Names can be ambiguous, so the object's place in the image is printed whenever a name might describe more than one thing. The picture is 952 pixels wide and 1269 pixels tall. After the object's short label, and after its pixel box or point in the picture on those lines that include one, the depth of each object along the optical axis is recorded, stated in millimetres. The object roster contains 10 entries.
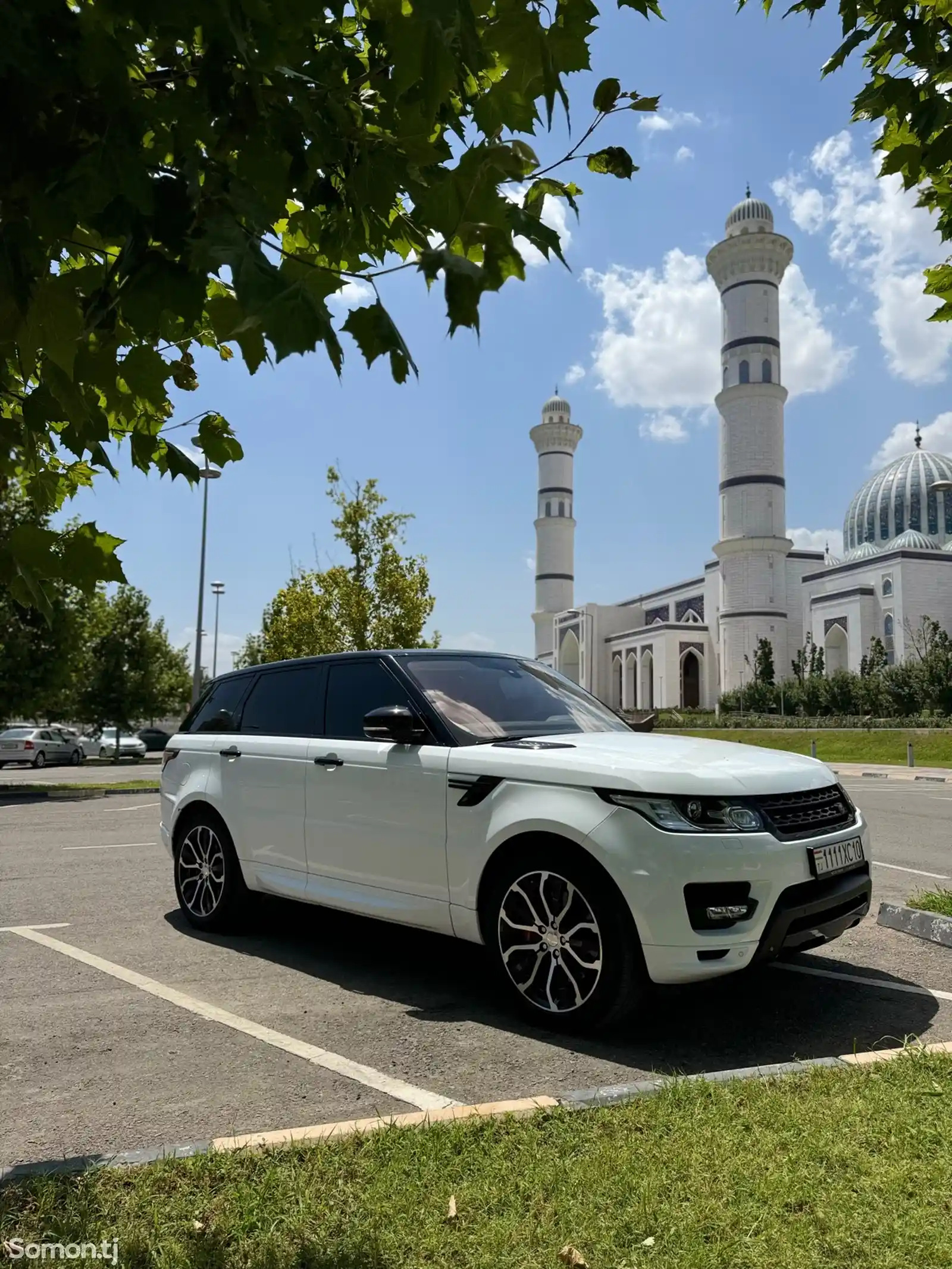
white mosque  66438
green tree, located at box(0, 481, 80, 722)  20391
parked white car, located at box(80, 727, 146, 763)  40469
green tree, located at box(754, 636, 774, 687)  68812
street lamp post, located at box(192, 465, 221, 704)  30109
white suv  3918
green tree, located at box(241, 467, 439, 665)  28906
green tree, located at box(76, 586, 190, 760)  34594
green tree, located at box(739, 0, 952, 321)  3930
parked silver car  33938
